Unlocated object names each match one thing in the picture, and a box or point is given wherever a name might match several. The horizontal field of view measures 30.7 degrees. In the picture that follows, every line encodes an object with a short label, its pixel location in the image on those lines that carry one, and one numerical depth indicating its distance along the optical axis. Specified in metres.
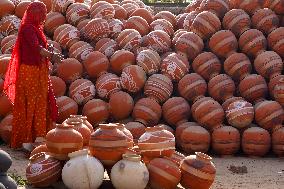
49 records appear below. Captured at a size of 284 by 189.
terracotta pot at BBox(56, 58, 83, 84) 7.62
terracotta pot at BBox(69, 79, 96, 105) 7.44
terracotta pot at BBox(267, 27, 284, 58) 7.52
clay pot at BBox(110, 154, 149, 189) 4.75
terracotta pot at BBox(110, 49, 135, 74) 7.64
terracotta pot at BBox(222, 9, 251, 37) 7.76
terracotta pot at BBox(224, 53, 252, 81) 7.41
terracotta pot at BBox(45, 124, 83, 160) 5.01
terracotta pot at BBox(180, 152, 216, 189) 4.95
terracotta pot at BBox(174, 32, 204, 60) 7.76
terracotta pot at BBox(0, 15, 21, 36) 8.60
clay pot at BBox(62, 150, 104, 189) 4.71
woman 6.57
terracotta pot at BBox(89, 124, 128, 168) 4.88
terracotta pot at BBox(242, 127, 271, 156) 6.85
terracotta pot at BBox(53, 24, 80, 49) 8.20
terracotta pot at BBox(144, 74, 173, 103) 7.34
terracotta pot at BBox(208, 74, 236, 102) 7.29
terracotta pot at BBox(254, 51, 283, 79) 7.34
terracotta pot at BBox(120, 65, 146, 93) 7.40
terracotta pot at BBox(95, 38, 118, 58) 7.93
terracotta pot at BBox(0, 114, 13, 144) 7.13
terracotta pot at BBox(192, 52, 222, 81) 7.52
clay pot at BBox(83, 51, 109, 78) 7.63
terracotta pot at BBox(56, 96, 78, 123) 7.28
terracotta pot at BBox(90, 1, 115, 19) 8.57
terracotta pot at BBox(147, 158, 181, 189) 4.90
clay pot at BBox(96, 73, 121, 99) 7.43
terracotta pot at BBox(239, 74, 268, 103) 7.25
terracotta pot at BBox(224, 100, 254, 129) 6.96
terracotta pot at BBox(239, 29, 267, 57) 7.52
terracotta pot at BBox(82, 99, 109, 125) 7.27
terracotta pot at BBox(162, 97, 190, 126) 7.24
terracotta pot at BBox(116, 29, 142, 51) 8.00
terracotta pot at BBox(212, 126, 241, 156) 6.88
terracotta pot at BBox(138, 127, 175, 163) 5.02
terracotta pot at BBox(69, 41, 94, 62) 7.89
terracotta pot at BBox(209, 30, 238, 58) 7.58
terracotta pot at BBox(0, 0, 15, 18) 8.79
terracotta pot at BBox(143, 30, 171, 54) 7.98
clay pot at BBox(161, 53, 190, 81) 7.55
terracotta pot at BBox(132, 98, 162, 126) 7.19
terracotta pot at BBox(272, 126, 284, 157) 6.89
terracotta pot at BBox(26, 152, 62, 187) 5.03
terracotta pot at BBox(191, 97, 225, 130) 6.98
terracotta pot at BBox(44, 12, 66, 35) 8.59
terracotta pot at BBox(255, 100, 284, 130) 6.95
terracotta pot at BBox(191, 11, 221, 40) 7.84
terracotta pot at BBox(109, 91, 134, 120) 7.27
